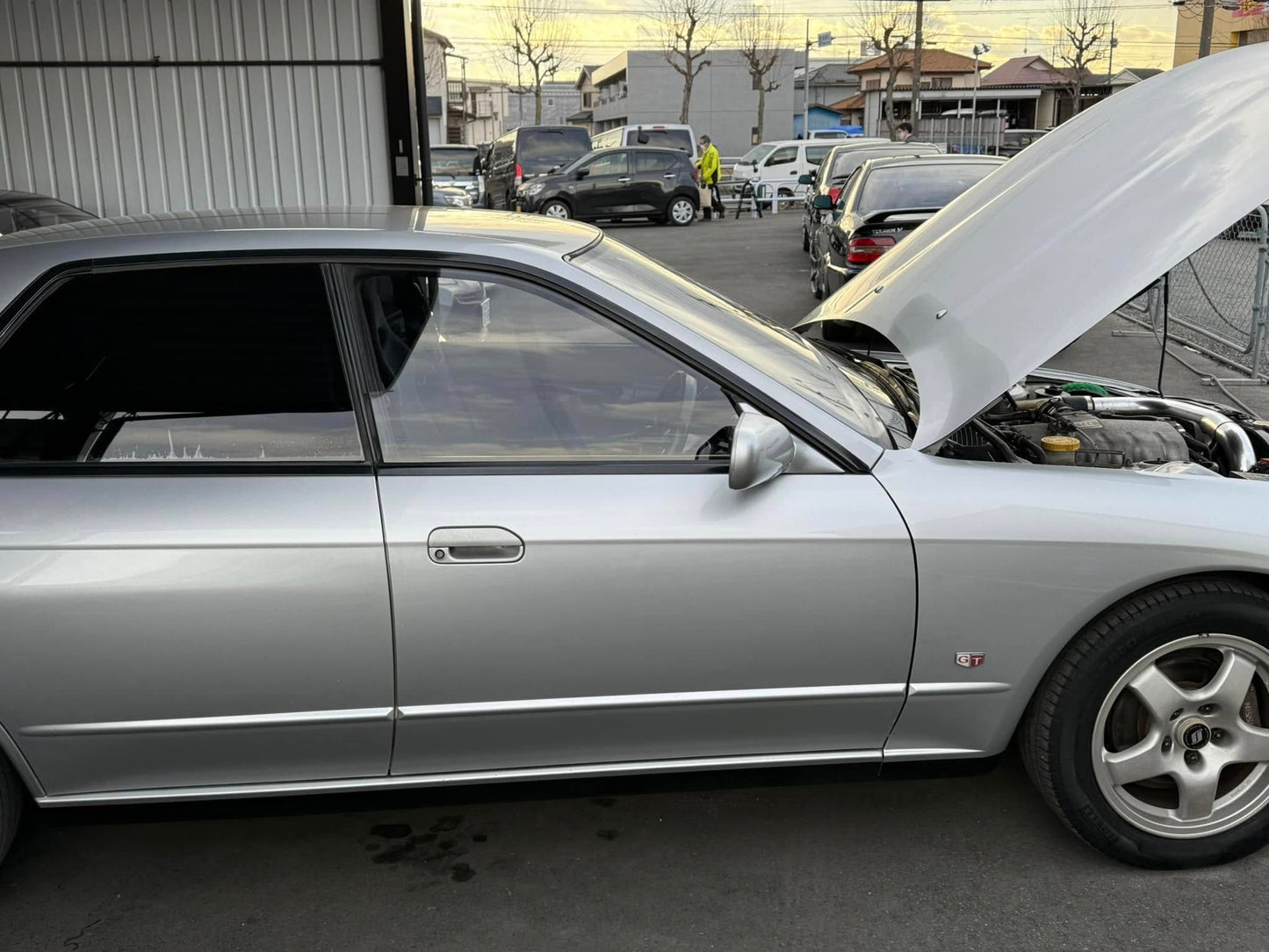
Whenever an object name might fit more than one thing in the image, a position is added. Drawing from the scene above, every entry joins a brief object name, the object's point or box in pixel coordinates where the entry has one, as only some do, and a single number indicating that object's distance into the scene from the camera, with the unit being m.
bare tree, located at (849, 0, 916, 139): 55.31
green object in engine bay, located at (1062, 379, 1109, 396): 4.09
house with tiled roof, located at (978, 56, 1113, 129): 63.34
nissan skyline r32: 2.50
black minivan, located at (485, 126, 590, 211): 24.56
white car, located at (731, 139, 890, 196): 29.45
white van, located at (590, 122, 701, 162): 25.19
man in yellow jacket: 25.33
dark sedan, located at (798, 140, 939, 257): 15.85
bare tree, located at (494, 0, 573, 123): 69.94
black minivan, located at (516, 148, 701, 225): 22.81
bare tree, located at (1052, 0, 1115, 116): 56.12
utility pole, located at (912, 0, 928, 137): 40.61
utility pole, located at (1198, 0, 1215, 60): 25.05
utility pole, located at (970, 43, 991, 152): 36.61
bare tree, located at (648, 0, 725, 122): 59.19
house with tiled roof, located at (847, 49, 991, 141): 62.56
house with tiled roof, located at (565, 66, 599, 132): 83.19
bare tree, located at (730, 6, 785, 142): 60.06
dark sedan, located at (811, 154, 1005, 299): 9.41
